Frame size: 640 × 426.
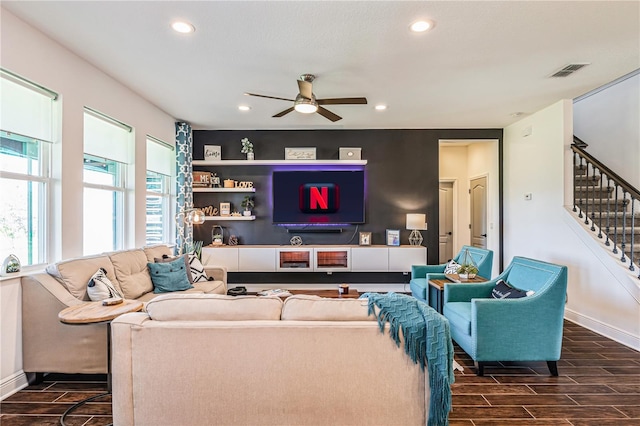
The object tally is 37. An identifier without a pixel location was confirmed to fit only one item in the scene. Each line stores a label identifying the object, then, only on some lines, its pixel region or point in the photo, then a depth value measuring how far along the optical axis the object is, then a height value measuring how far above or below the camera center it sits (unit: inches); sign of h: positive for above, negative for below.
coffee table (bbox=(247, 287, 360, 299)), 151.8 -38.4
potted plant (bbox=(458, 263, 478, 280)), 147.1 -26.2
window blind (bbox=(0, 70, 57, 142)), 106.1 +36.6
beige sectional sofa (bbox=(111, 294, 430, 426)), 74.3 -36.6
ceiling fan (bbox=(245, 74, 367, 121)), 133.4 +47.5
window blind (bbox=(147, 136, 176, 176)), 195.2 +35.9
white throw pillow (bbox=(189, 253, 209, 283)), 168.4 -29.2
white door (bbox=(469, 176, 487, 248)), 252.1 +1.2
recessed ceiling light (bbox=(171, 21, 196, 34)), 104.9 +60.7
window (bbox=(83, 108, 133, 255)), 144.2 +15.8
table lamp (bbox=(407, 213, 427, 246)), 226.2 -5.2
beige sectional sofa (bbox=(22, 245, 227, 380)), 105.2 -39.0
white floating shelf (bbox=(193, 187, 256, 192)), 232.4 +17.5
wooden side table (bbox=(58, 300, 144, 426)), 85.7 -27.0
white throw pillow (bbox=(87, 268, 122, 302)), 110.5 -25.3
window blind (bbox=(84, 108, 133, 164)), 143.1 +36.1
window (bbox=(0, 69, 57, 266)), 107.5 +16.6
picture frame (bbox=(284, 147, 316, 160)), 234.5 +43.2
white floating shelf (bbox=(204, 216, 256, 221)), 235.9 -2.7
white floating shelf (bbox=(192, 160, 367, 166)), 231.5 +36.4
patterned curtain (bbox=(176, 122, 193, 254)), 217.9 +21.8
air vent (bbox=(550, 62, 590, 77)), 135.7 +61.0
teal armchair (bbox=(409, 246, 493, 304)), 165.3 -31.1
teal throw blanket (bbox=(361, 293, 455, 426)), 70.7 -28.6
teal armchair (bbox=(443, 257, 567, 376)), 110.3 -37.7
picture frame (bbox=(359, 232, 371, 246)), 231.9 -17.9
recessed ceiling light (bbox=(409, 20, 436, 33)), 104.0 +60.4
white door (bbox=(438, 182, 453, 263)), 282.8 -8.2
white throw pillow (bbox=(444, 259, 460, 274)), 164.9 -27.7
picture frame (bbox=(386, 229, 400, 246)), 231.5 -16.9
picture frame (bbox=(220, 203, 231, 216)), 239.0 +3.5
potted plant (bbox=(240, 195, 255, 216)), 237.9 +6.4
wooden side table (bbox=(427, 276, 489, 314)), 144.9 -35.7
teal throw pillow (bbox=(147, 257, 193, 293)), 149.8 -29.3
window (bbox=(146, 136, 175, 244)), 197.9 +15.2
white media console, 224.1 -29.9
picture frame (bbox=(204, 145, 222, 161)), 237.8 +43.9
